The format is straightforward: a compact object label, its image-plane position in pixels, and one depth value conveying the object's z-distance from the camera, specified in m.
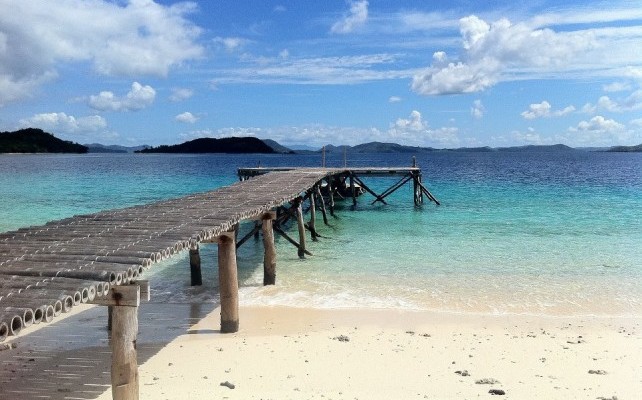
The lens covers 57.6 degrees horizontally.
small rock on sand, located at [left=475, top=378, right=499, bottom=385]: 7.38
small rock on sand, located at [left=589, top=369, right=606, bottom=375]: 7.78
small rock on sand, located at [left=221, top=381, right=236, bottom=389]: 7.23
